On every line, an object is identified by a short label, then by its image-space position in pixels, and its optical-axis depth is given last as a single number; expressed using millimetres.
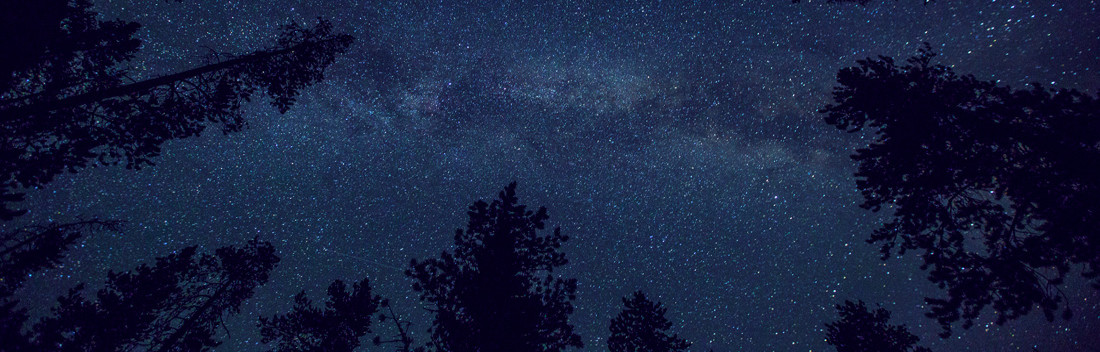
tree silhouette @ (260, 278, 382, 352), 12039
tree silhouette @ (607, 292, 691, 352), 13625
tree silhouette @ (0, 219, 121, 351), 6066
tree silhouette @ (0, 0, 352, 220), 5098
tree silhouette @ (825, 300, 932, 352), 11758
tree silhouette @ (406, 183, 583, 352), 9617
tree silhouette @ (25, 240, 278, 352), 9688
